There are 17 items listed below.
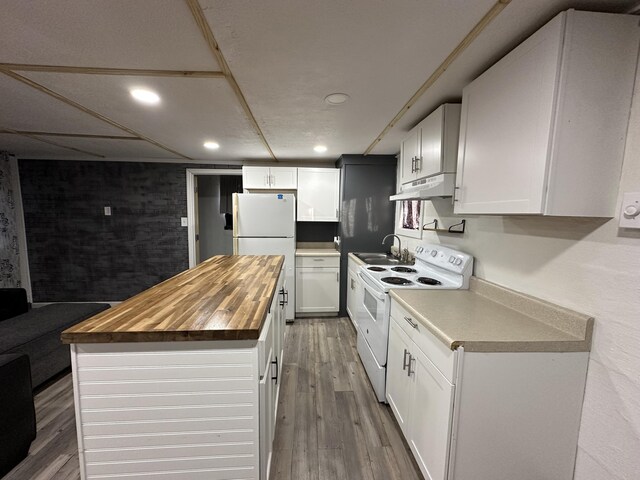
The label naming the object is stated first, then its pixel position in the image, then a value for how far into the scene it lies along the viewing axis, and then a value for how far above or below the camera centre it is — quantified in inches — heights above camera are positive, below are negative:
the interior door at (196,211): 151.8 +0.4
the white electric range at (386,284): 71.8 -19.6
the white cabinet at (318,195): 138.8 +10.5
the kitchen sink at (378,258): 109.1 -19.4
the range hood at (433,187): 65.7 +8.0
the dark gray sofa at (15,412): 53.9 -44.1
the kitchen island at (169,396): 37.4 -27.3
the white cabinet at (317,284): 135.1 -36.5
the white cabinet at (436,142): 64.7 +19.9
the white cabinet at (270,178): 137.3 +18.8
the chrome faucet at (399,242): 122.9 -13.1
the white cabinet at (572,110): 36.2 +15.9
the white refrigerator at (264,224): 127.2 -5.6
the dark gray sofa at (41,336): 74.7 -37.9
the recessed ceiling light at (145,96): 62.2 +28.4
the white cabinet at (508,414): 42.0 -32.1
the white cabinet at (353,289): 110.1 -34.3
